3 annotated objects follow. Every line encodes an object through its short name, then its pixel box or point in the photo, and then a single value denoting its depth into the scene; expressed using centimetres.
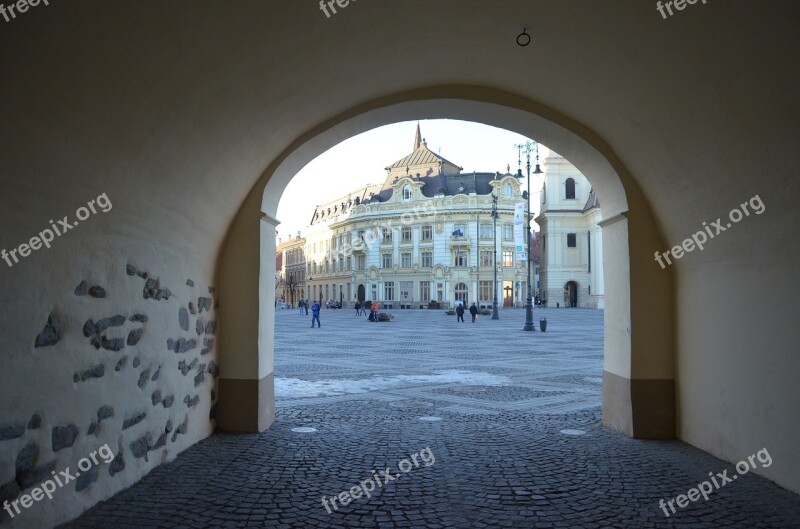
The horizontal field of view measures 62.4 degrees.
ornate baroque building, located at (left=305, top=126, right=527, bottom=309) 7544
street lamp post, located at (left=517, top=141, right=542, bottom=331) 3107
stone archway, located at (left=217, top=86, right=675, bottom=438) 773
